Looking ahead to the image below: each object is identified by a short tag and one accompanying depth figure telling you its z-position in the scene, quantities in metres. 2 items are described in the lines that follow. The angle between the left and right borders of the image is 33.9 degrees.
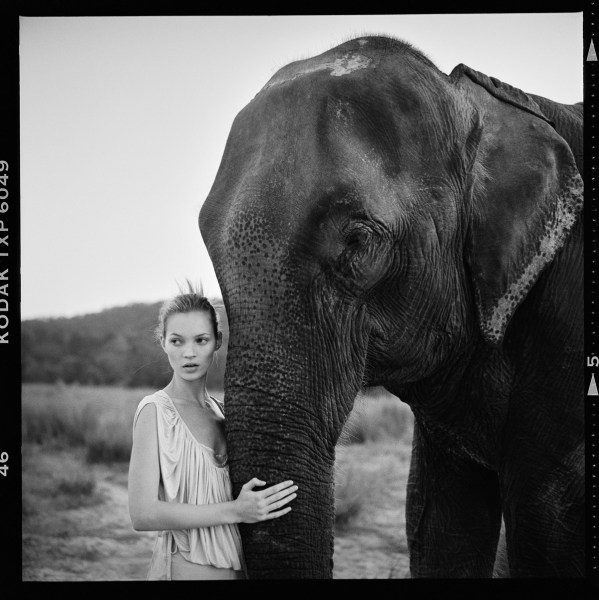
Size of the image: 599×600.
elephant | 2.34
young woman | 2.57
